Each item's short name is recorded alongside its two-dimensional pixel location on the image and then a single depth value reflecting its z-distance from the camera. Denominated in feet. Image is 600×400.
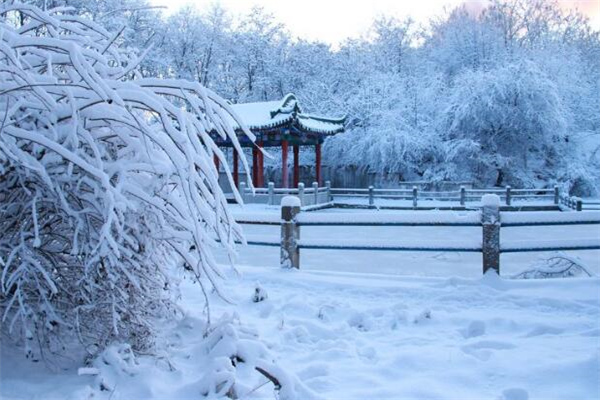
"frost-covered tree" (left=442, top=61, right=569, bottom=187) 77.30
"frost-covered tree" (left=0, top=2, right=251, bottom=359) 7.36
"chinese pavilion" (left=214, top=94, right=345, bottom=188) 67.62
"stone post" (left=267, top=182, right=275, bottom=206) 66.86
